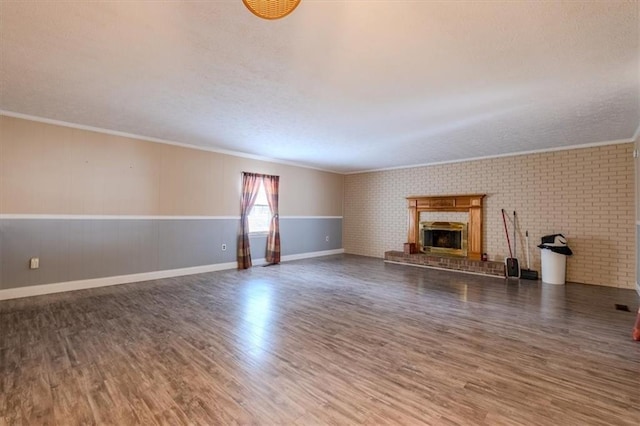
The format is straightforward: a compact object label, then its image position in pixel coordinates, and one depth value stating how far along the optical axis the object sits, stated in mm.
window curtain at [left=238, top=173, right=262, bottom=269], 6445
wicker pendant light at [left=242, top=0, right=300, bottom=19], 1400
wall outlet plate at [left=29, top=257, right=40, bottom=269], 4191
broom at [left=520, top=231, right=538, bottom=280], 5590
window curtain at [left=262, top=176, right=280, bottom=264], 7020
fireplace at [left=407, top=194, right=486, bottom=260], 6500
